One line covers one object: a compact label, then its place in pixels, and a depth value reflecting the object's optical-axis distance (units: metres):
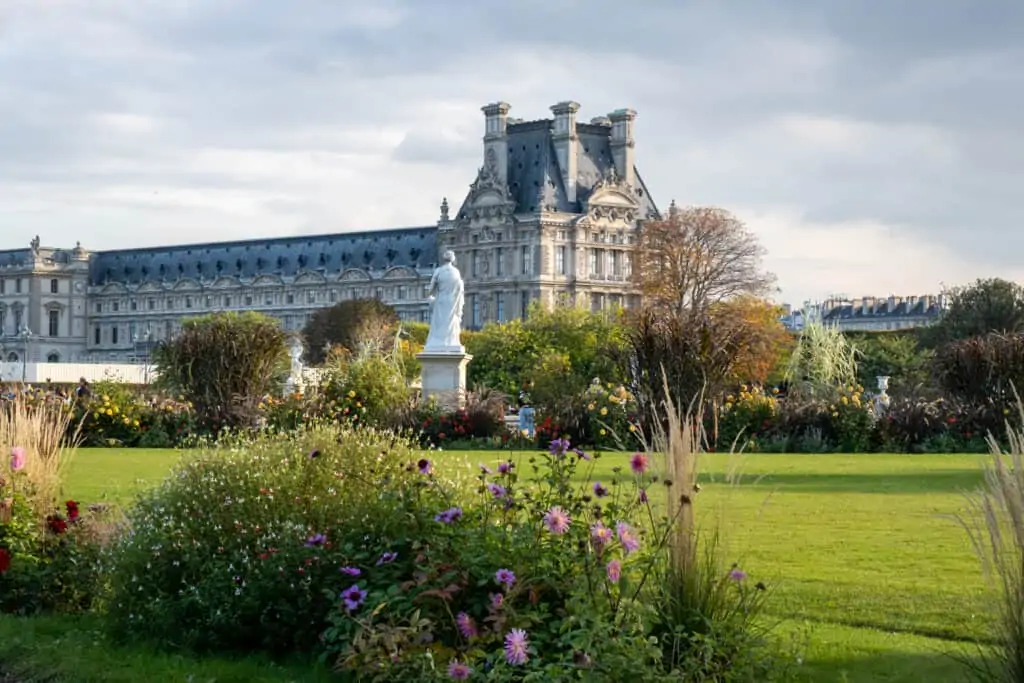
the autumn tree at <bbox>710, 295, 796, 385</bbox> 46.41
